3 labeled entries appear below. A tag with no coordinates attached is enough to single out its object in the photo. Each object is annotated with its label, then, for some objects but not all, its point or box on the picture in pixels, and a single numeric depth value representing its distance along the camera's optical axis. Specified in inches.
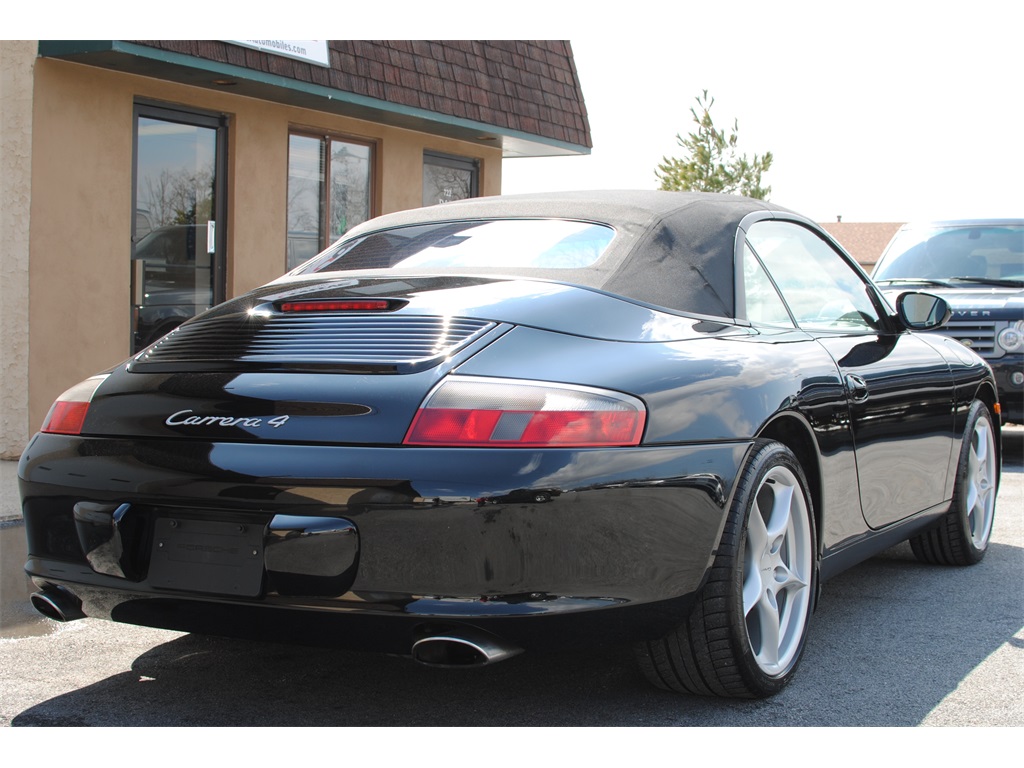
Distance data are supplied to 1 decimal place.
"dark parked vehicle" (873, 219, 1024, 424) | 360.2
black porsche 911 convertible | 106.0
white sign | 347.9
